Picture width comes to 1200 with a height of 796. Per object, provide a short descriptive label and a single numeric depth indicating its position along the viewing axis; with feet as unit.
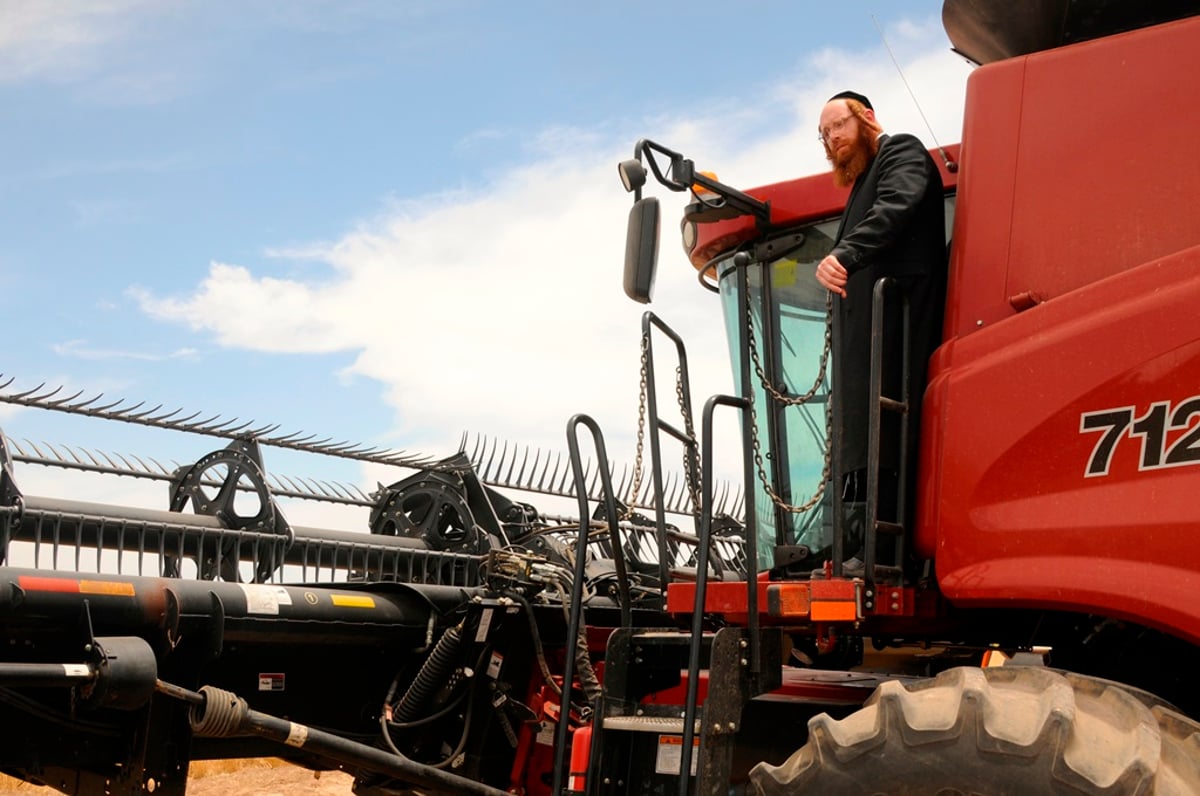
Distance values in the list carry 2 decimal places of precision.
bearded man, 12.50
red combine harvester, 10.30
